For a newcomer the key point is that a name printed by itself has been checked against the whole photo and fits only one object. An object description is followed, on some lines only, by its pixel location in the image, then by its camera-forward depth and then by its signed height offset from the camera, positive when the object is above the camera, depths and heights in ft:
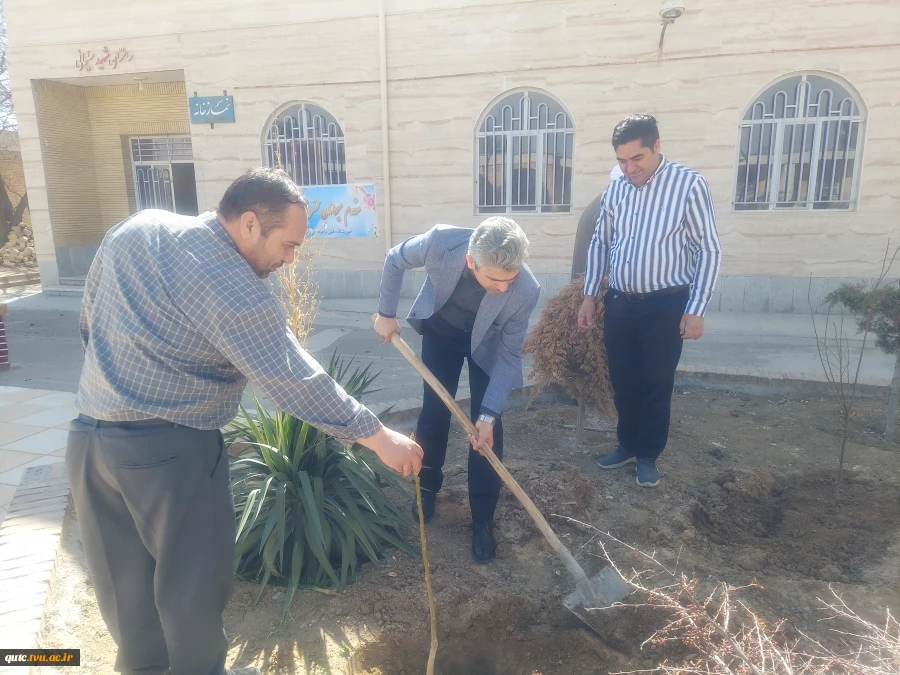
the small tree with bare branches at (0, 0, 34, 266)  52.75 +0.92
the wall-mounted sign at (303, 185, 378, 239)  32.27 -0.66
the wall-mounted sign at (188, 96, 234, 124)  32.63 +4.65
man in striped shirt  11.03 -1.38
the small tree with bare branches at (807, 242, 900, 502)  11.36 -2.83
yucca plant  8.76 -4.50
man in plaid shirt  5.56 -1.81
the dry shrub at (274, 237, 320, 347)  10.23 -1.76
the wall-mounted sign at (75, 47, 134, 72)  33.91 +7.59
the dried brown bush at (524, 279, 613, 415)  12.64 -3.19
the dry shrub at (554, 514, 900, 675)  6.21 -5.48
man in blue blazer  9.09 -2.05
